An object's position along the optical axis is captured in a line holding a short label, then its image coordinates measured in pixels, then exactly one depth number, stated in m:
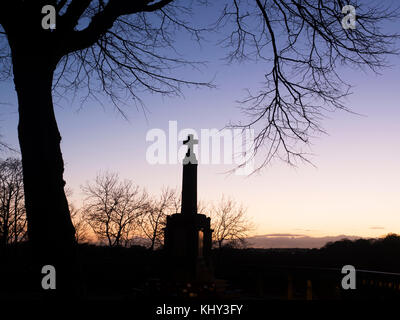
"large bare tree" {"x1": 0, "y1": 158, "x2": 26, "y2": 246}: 27.22
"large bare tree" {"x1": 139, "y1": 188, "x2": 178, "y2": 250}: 36.34
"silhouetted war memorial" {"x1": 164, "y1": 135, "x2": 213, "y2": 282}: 15.17
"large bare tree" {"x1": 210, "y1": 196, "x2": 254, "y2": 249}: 39.41
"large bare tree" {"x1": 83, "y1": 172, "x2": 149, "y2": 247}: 32.50
